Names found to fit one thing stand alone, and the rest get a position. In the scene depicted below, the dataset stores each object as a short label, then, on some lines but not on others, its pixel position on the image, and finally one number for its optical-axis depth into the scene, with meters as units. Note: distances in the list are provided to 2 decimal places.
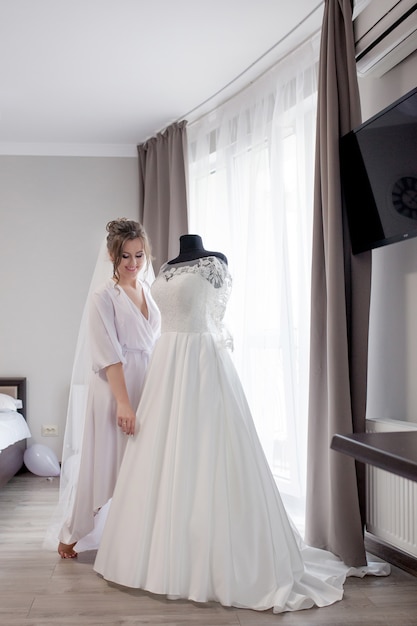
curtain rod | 3.60
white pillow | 5.16
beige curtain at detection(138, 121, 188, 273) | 5.25
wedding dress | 2.46
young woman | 3.04
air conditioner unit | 2.77
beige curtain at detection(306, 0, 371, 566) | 3.02
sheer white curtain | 3.87
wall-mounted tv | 2.66
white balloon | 5.20
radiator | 2.74
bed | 4.56
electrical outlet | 5.63
